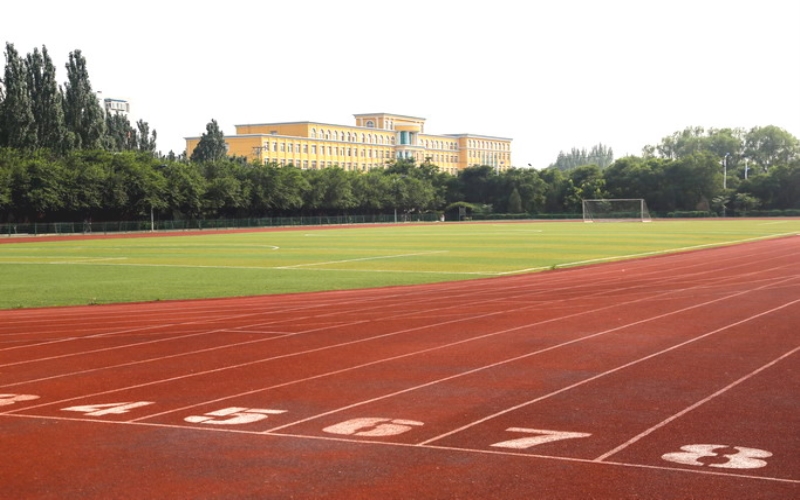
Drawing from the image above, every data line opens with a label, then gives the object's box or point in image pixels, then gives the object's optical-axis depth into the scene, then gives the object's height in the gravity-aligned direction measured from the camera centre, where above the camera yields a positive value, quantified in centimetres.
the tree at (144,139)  11106 +945
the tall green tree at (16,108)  7525 +924
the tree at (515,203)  12652 +83
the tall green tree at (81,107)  8169 +999
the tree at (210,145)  11331 +870
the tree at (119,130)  9962 +964
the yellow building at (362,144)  14462 +1203
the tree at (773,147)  17462 +1108
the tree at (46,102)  7744 +993
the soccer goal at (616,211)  10412 -46
